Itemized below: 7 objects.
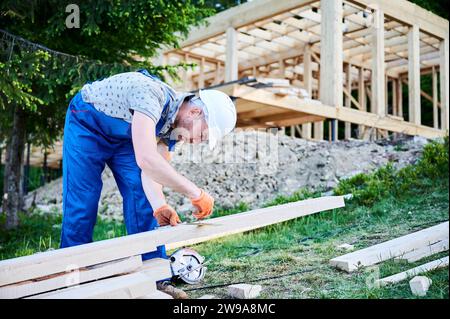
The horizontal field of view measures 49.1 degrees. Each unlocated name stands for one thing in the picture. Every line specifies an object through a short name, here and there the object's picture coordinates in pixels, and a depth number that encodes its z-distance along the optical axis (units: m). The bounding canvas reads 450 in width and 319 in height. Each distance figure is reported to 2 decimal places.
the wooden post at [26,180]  9.82
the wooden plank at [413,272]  2.32
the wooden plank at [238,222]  2.20
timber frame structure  7.64
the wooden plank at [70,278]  1.88
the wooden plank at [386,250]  2.62
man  2.13
